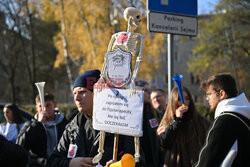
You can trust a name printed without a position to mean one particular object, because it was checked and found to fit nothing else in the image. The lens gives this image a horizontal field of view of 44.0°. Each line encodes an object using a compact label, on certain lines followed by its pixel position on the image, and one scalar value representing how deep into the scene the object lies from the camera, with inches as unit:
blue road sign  149.9
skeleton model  91.6
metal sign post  159.3
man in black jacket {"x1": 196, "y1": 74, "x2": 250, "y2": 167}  91.7
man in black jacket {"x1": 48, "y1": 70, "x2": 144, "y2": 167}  98.8
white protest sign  87.4
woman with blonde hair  136.5
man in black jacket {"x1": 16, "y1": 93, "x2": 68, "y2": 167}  161.3
